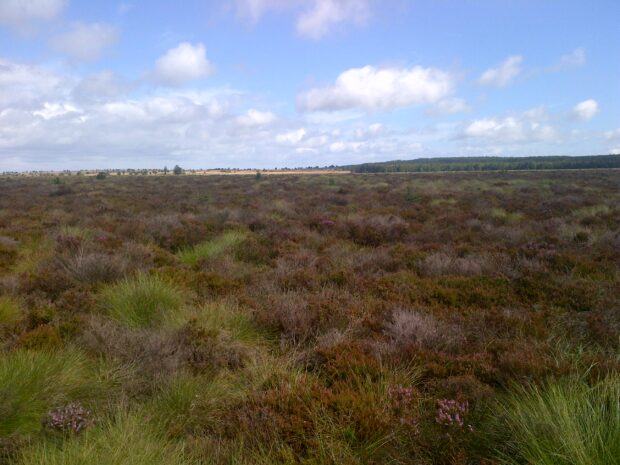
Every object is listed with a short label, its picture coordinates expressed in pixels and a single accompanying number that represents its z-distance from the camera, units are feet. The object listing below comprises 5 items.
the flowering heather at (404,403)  9.27
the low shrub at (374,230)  34.53
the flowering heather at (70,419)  9.09
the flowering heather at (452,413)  9.09
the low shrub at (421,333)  13.78
